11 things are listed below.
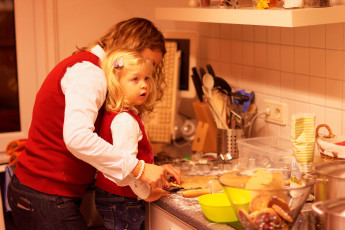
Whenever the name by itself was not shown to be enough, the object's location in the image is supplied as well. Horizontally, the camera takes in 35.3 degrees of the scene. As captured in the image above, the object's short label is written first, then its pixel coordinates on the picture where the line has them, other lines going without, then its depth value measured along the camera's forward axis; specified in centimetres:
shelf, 170
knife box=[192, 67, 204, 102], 238
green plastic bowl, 159
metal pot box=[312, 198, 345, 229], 134
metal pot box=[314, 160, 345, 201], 149
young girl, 170
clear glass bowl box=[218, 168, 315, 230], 144
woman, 164
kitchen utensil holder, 224
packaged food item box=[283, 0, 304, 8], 174
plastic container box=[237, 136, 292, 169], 198
